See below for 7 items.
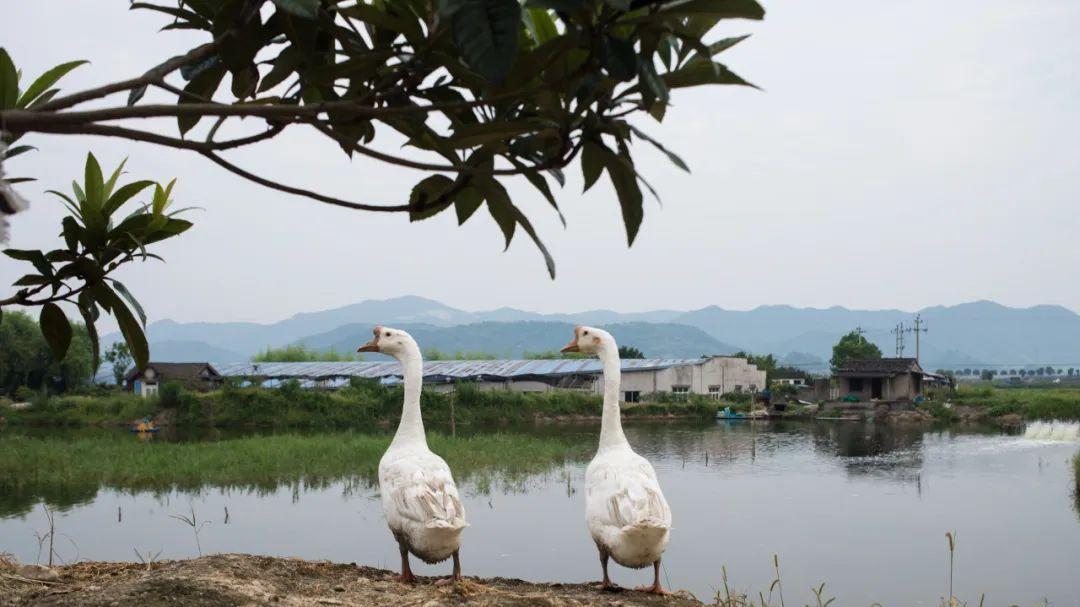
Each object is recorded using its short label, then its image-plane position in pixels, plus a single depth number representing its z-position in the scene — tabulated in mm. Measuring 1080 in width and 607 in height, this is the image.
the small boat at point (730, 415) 37938
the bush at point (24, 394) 37072
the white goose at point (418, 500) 4766
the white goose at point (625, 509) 4551
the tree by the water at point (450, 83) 1364
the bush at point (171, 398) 33844
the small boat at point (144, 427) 29953
